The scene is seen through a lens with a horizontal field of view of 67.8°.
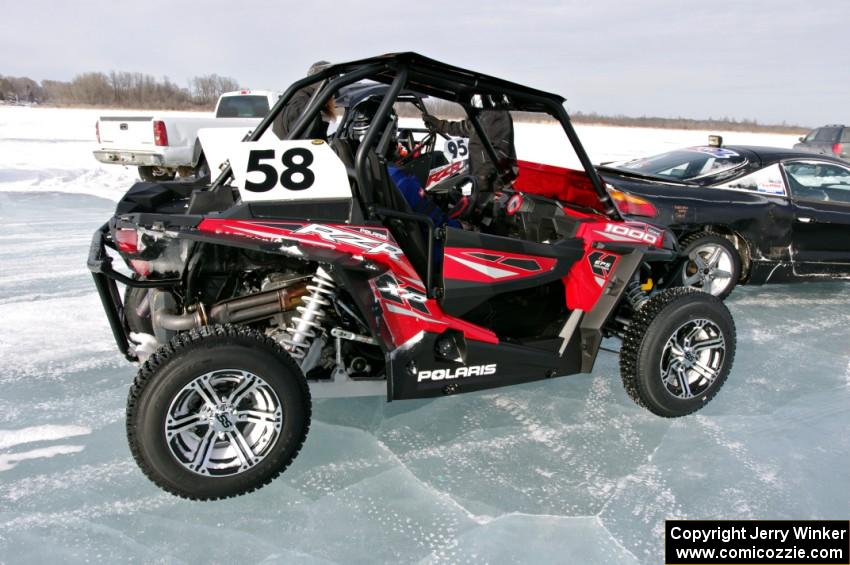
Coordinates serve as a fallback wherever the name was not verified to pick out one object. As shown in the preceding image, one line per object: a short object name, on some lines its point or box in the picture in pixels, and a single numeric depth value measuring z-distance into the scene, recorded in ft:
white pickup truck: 33.76
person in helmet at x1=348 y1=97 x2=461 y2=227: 10.53
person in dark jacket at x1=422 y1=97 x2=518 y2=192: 13.73
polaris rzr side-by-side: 8.41
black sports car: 18.75
